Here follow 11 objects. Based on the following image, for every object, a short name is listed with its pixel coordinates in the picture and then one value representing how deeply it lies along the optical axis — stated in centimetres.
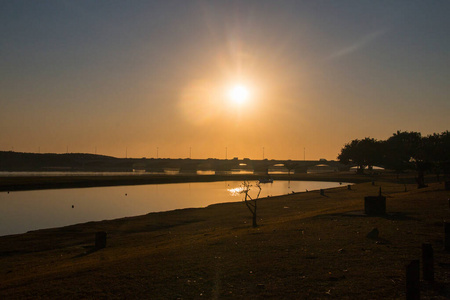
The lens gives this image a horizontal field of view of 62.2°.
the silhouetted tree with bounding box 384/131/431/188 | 12375
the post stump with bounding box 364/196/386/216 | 2238
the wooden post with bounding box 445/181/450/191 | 3548
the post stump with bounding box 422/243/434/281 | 1004
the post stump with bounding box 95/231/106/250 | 2291
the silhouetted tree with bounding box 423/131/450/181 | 5164
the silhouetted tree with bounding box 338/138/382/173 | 13275
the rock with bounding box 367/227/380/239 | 1561
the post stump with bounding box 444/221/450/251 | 1302
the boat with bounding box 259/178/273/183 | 12122
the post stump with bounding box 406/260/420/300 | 813
